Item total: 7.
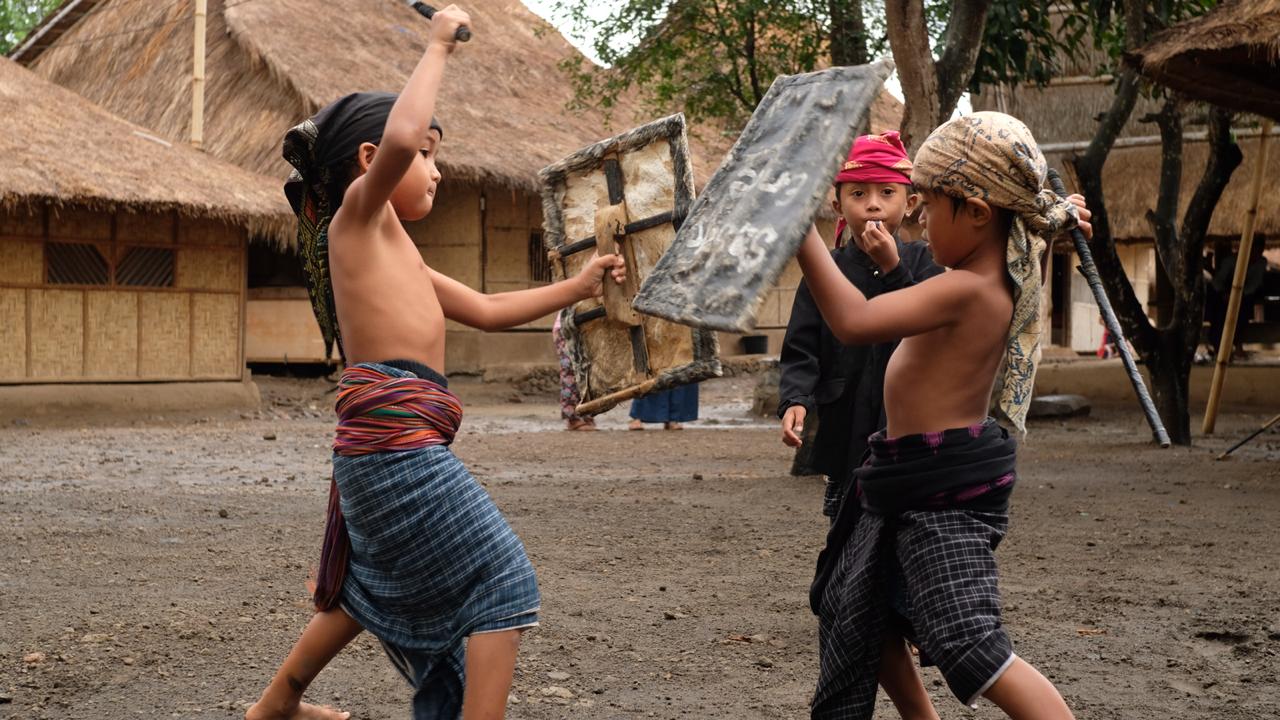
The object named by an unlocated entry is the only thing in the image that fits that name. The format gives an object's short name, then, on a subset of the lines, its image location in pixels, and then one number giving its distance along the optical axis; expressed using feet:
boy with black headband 8.29
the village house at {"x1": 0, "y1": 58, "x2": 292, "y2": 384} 41.45
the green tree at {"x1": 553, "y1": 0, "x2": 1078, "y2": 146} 27.22
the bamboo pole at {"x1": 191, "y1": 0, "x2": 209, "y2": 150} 49.01
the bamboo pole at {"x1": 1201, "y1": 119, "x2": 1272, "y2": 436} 30.83
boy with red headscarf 11.16
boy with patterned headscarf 7.95
